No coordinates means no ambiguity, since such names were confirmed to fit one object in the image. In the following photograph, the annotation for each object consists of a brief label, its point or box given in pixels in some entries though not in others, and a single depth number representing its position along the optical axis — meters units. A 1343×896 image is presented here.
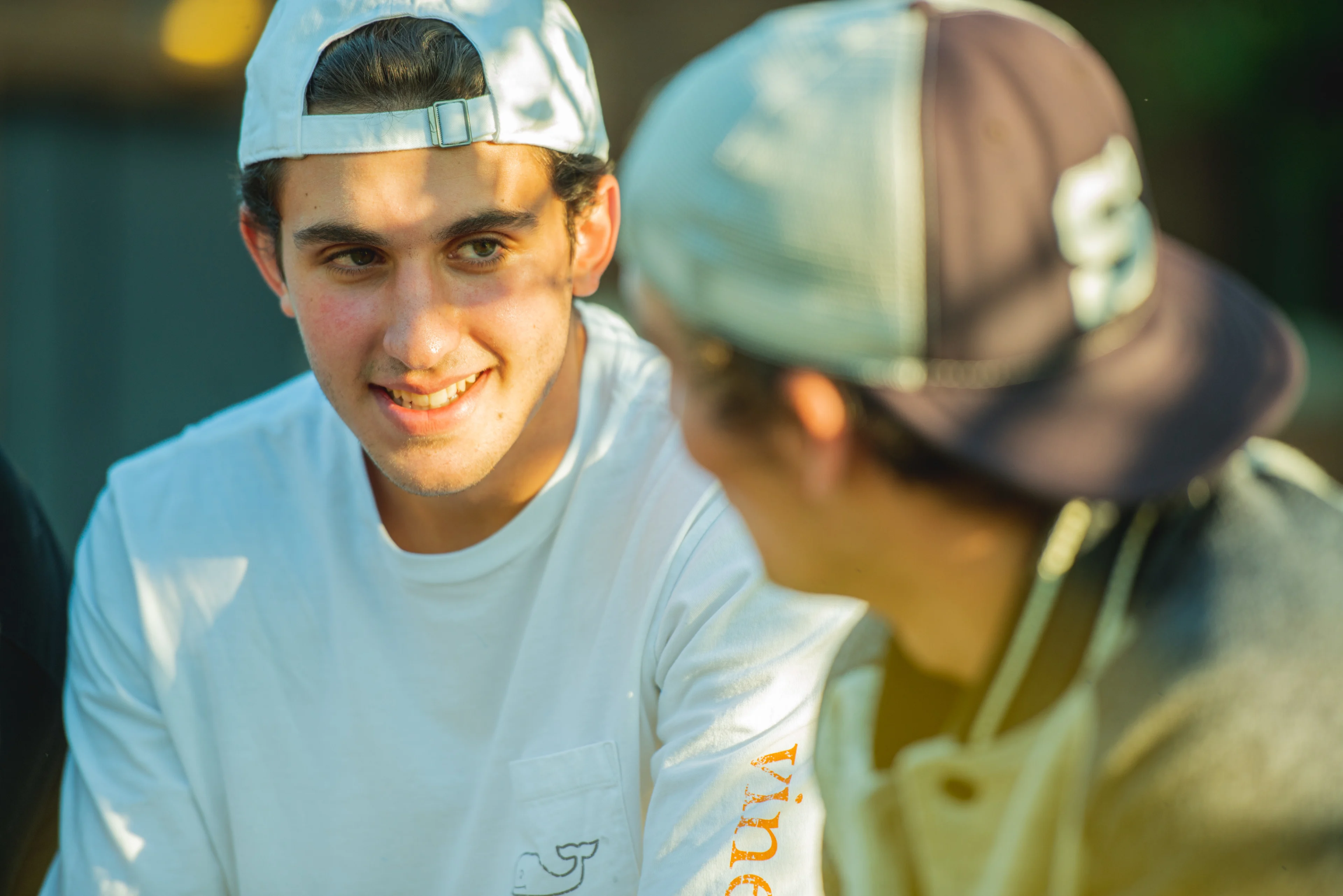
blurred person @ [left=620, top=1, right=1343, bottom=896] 3.37
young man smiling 3.68
